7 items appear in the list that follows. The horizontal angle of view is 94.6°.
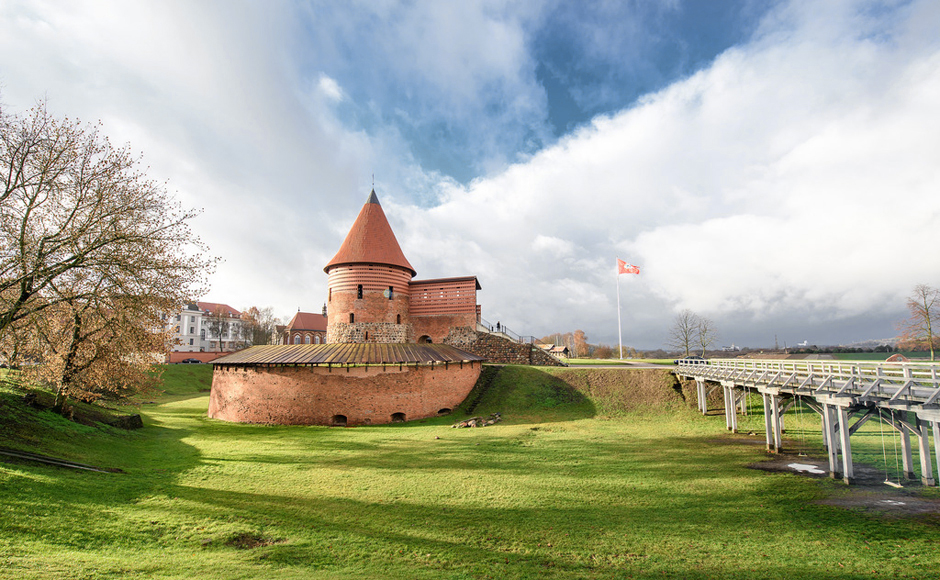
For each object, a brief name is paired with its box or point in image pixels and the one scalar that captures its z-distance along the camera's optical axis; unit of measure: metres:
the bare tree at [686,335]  38.54
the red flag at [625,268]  31.55
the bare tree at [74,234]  9.58
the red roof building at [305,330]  58.56
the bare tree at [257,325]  55.16
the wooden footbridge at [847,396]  9.16
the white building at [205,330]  61.49
